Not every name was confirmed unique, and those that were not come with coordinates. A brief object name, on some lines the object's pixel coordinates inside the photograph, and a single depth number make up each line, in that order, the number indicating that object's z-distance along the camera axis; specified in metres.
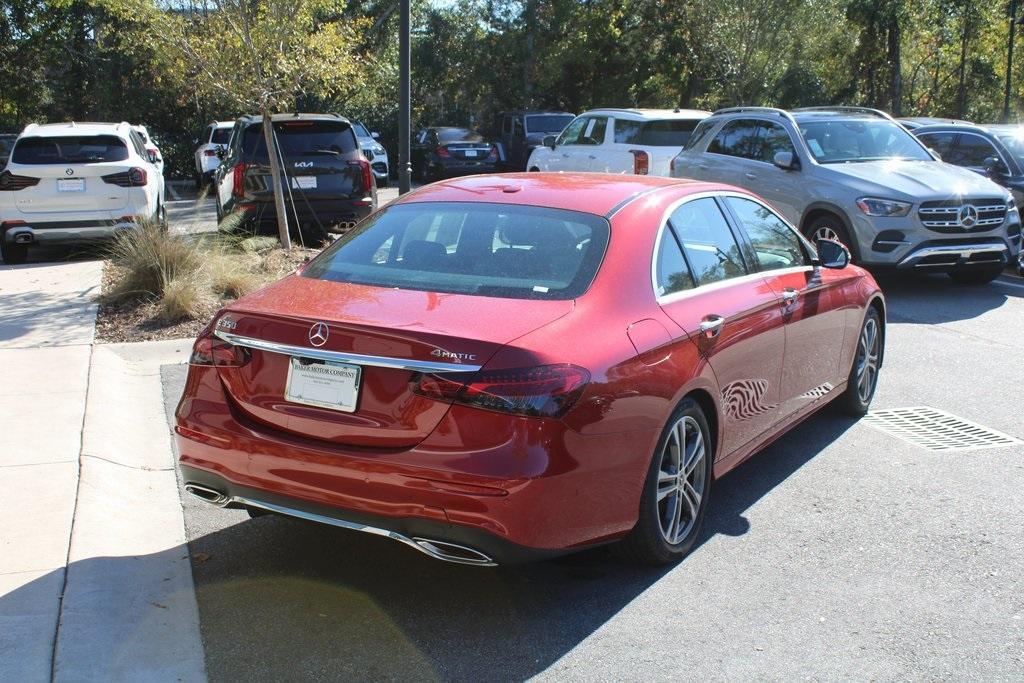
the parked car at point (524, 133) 28.36
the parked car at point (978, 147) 13.91
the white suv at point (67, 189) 13.02
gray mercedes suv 10.87
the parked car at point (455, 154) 27.86
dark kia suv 13.24
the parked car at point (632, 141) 16.67
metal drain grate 6.41
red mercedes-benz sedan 3.81
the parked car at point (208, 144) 22.14
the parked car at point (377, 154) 26.16
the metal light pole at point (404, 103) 12.88
